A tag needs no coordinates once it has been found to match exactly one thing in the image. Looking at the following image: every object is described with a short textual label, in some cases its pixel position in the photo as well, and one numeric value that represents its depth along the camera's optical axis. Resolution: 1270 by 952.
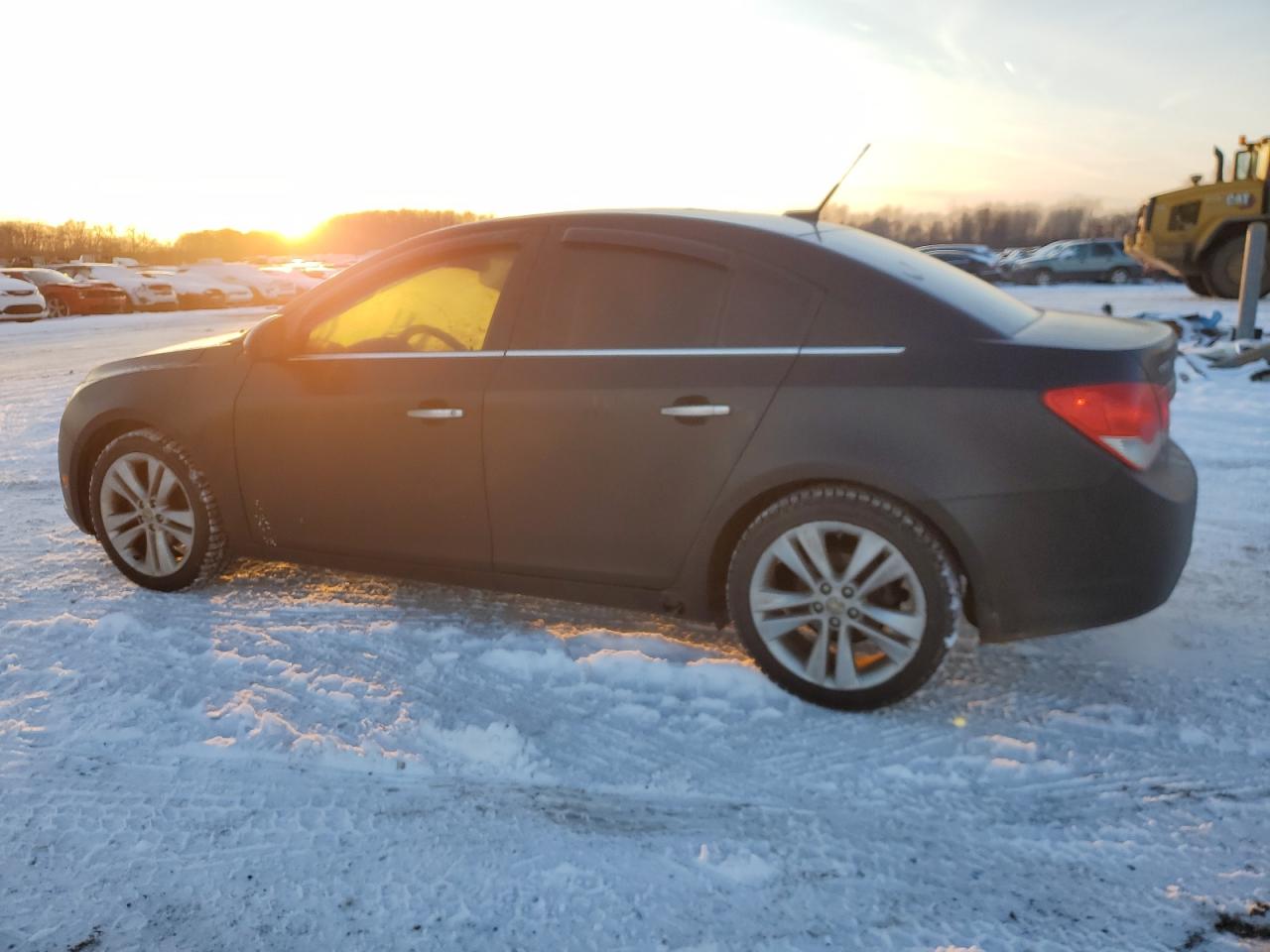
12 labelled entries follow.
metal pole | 10.85
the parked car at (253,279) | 29.79
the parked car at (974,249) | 38.50
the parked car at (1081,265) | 31.73
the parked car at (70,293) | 24.05
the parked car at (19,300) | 21.16
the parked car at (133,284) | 25.91
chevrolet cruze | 2.93
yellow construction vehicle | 16.98
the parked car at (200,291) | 27.61
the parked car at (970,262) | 34.66
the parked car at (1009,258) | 34.58
